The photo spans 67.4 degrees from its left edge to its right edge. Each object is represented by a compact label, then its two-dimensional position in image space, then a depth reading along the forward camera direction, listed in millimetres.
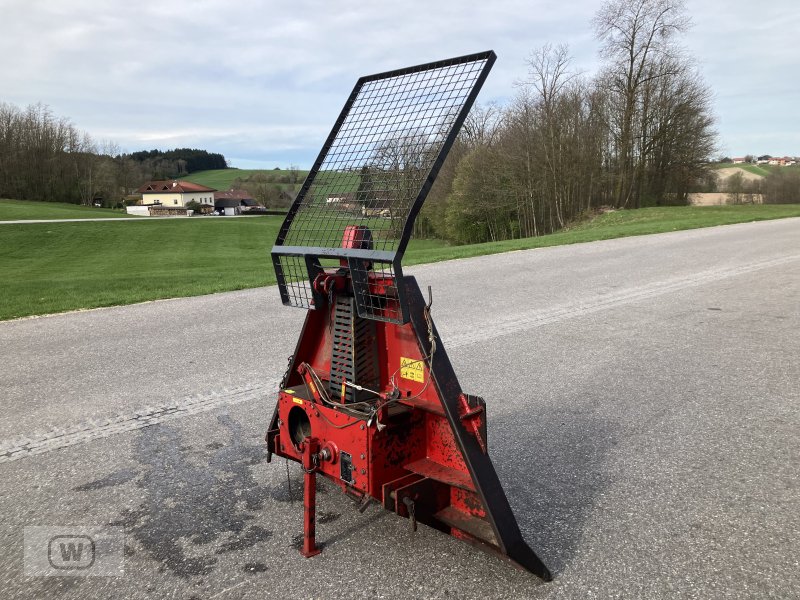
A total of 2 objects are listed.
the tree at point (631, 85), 38938
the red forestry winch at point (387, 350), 2508
